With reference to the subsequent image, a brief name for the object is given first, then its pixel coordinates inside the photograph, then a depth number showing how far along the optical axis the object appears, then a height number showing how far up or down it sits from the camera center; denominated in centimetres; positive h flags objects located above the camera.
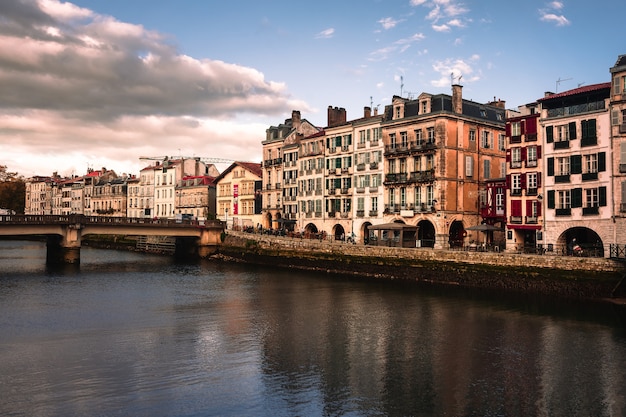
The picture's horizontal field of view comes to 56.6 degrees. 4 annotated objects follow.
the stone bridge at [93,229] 7050 -43
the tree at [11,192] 16675 +979
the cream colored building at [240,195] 9875 +556
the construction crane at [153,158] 17058 +2007
